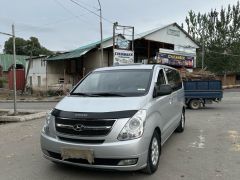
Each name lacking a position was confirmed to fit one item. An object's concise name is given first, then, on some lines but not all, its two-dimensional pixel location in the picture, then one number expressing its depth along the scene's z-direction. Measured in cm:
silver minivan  300
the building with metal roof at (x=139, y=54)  2082
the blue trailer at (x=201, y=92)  1013
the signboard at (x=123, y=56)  1688
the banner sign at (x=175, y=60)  2052
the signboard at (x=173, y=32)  2295
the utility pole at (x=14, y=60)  873
